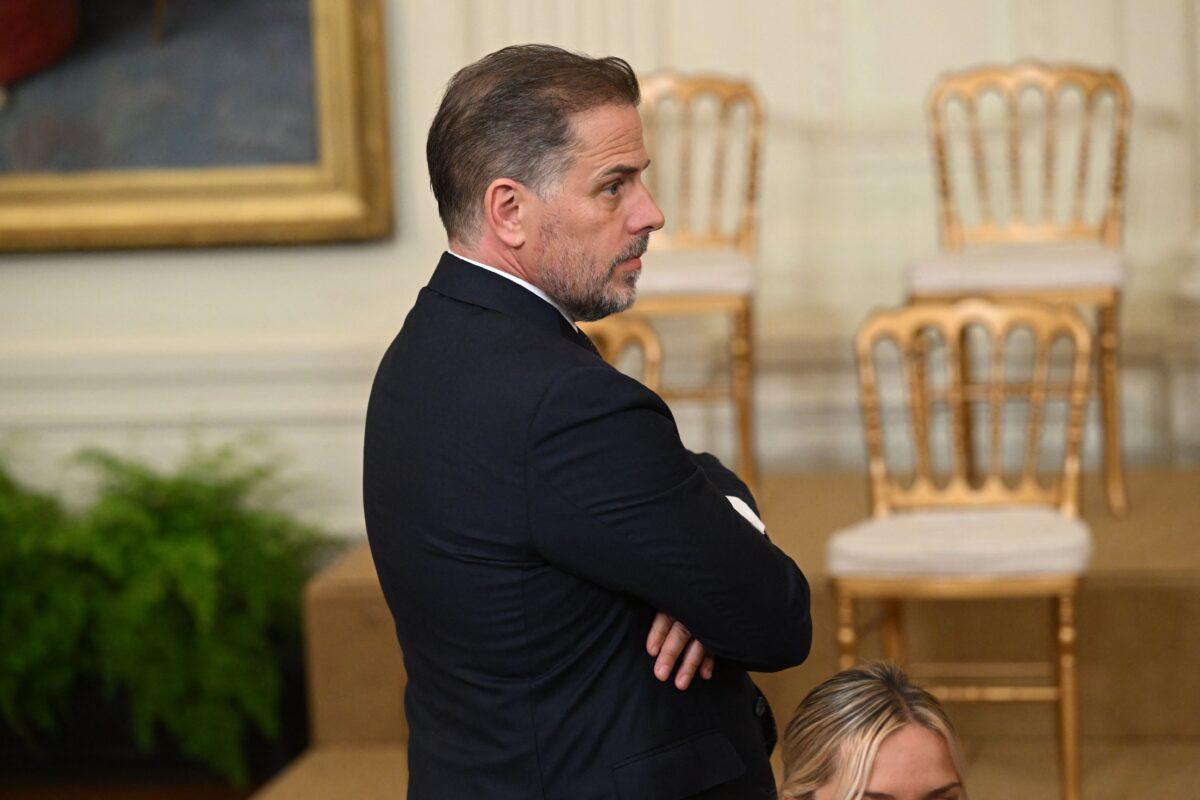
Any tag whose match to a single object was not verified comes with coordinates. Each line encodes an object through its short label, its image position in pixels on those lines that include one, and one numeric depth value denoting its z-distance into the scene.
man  3.62
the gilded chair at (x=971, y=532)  7.40
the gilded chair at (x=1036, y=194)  9.49
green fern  10.27
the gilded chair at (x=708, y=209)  9.71
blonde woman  3.76
